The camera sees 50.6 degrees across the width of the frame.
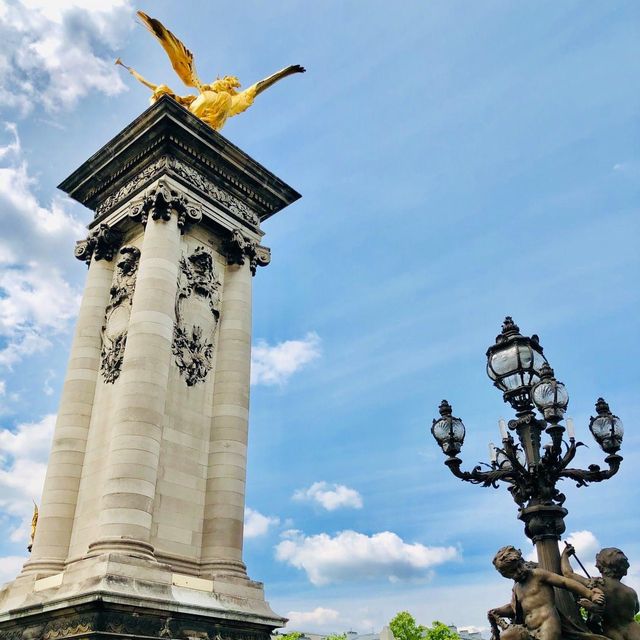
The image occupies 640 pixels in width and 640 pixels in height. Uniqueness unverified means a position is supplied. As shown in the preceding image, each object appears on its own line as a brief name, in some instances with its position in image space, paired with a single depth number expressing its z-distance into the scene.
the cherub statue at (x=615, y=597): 8.27
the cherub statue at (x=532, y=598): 8.19
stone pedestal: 13.09
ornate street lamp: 9.38
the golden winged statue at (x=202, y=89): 20.48
